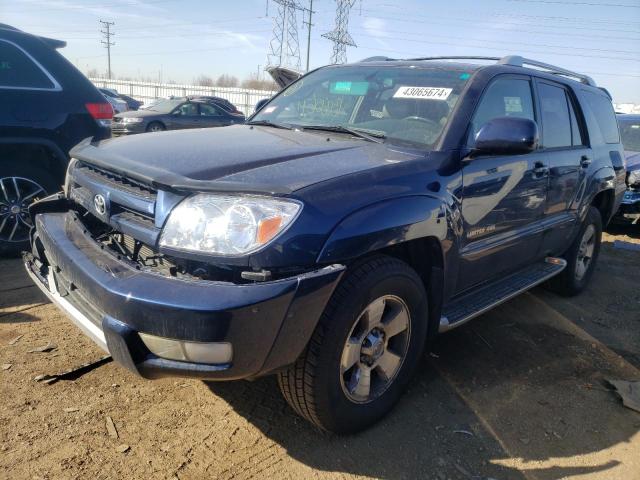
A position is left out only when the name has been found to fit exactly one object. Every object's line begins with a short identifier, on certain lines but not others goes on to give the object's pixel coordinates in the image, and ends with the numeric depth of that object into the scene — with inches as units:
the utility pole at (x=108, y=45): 3009.4
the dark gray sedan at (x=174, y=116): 565.3
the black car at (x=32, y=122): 165.0
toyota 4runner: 74.6
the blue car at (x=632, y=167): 292.7
